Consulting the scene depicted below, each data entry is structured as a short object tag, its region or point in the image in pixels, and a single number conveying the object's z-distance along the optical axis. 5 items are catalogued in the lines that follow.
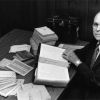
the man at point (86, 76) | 1.78
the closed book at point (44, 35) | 2.29
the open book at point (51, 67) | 1.77
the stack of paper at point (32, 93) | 1.66
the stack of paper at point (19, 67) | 1.99
